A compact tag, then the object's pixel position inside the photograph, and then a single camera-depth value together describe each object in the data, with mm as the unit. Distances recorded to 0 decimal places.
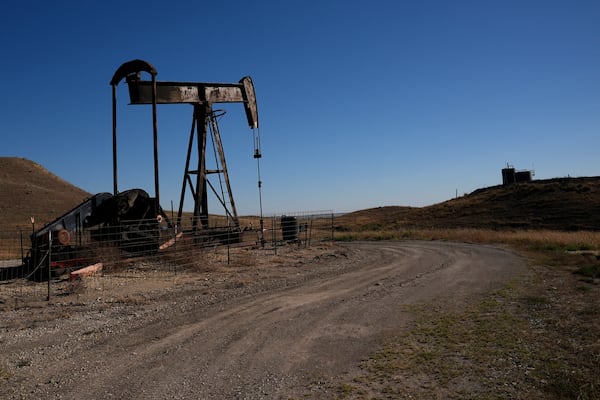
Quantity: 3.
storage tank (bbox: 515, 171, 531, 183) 65425
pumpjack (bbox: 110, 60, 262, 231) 14914
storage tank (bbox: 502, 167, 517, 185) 65312
